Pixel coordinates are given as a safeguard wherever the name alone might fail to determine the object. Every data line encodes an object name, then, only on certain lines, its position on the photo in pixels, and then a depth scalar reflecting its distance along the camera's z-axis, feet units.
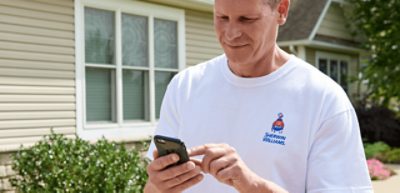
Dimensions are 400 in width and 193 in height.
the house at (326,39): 51.44
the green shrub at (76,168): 19.75
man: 5.69
